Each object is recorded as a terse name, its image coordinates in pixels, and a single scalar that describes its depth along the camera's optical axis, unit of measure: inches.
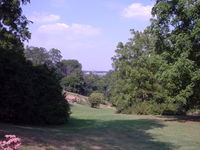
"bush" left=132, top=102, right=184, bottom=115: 1067.8
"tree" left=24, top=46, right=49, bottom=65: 3809.1
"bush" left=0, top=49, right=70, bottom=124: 561.3
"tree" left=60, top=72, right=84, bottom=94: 2893.7
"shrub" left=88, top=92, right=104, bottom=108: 1708.9
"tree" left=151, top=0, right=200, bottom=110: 629.3
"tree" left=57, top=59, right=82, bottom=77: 4431.6
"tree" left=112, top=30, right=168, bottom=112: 1278.3
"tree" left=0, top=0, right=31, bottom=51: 870.9
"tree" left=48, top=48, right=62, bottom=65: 4089.1
